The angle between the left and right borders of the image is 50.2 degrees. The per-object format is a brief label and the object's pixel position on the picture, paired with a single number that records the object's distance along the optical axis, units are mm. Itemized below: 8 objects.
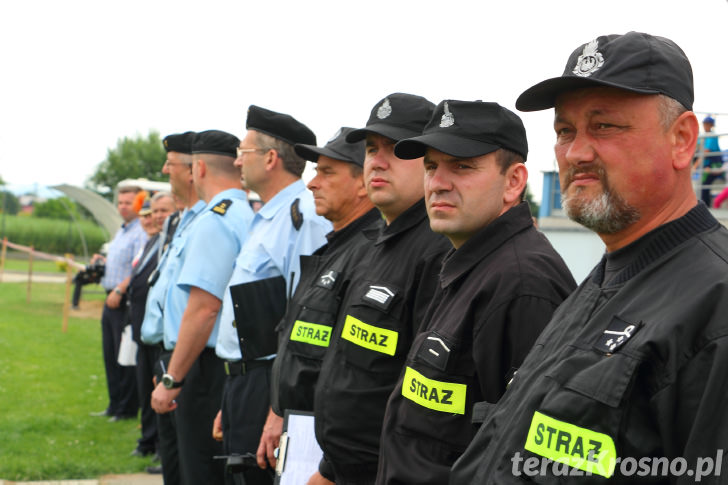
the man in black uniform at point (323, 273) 3336
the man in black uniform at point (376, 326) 2793
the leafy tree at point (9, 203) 33094
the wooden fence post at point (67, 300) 12305
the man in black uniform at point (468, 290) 2197
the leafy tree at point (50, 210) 35812
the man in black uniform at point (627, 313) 1451
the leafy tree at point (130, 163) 60906
